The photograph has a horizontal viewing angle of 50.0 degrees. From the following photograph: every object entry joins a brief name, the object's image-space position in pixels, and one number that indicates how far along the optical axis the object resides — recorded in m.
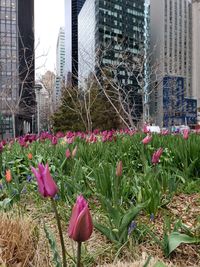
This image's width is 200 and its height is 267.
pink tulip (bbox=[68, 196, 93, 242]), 0.58
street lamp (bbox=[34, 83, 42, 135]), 12.12
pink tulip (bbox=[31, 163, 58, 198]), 0.73
